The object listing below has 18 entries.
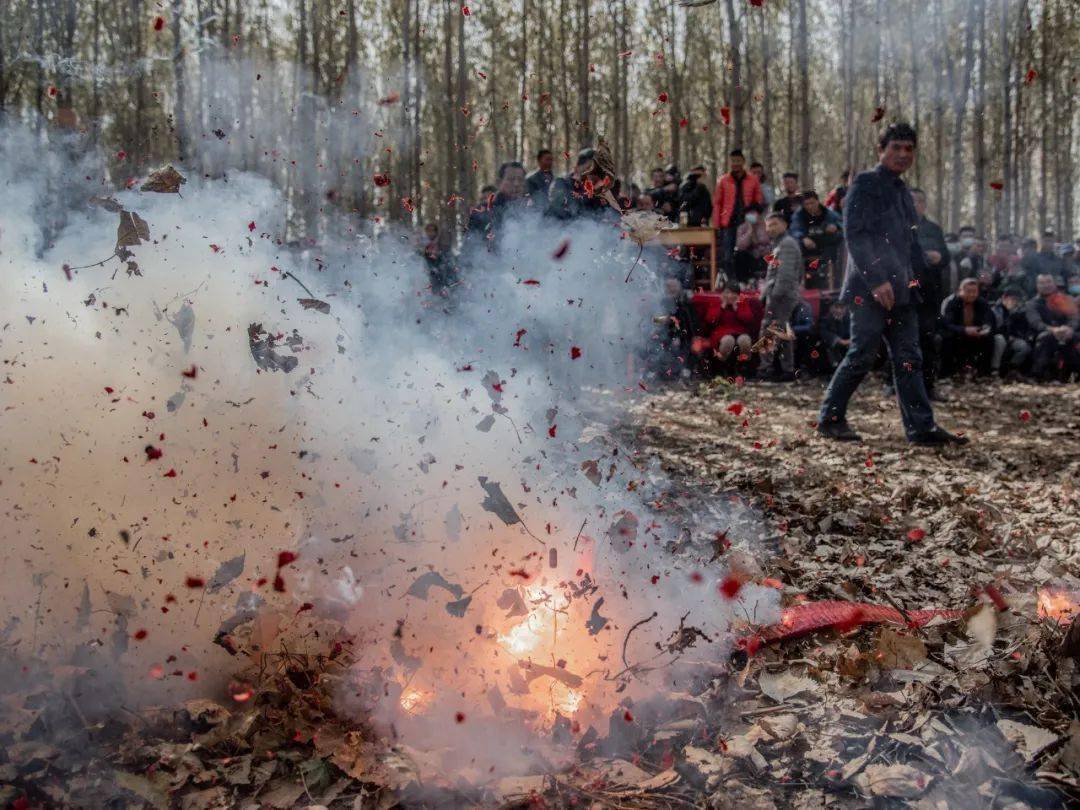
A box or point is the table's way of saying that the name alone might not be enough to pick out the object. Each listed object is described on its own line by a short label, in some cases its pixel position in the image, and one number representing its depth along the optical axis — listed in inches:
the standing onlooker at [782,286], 364.2
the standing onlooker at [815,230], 418.0
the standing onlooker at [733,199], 448.5
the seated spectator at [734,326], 381.4
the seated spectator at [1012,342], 396.8
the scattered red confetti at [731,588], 132.1
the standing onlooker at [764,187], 464.8
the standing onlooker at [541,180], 304.6
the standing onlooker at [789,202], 424.8
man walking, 225.9
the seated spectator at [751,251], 442.6
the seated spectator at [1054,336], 393.1
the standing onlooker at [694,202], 454.9
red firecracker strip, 122.5
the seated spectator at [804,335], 390.3
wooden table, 440.5
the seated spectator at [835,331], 387.9
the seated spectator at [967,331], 391.2
